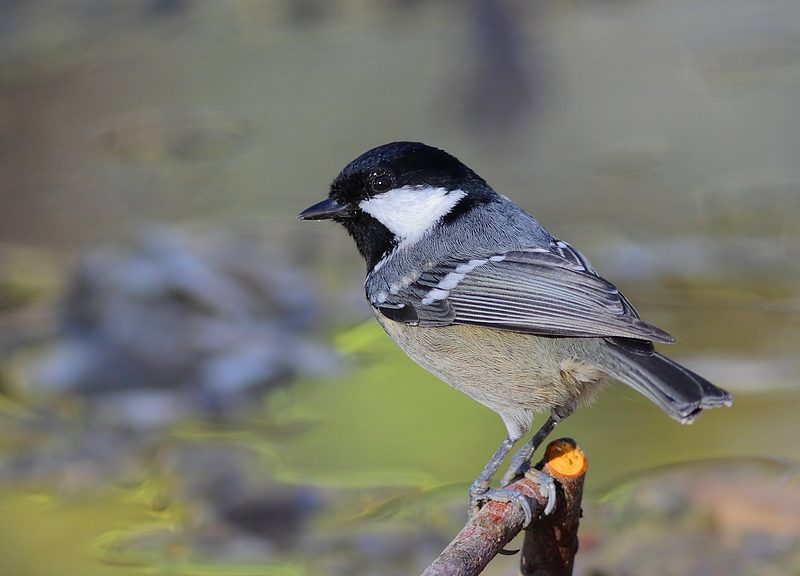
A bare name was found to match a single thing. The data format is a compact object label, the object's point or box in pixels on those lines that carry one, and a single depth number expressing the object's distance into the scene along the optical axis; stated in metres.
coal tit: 2.80
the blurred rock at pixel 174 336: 2.91
